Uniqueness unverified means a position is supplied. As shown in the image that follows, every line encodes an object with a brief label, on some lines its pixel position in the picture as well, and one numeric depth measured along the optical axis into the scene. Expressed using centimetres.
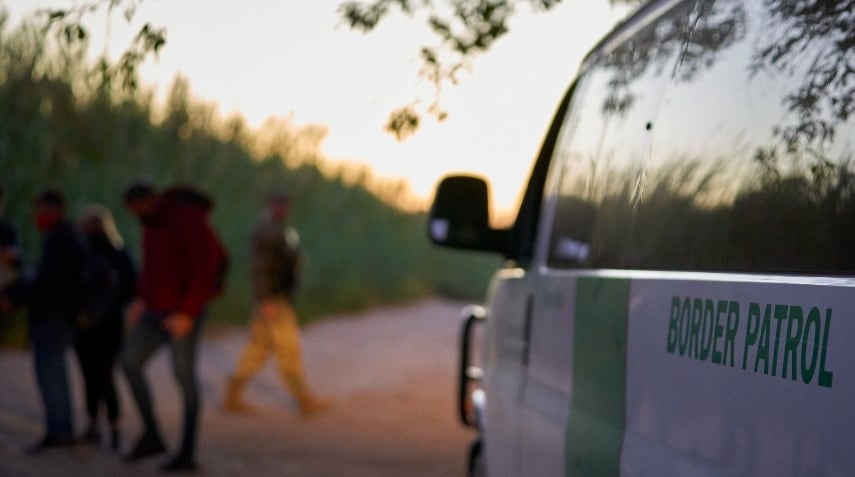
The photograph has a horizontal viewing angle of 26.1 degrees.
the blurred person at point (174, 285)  1026
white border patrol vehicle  277
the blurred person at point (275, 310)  1387
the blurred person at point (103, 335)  1125
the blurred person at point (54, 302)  1061
